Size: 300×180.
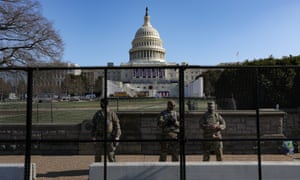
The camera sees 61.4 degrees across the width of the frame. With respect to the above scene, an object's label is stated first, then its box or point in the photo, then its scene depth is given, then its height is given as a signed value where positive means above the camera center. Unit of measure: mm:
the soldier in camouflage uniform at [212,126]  6195 -646
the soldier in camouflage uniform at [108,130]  6004 -741
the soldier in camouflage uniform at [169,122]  6090 -543
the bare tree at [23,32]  20250 +5629
